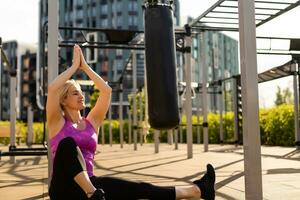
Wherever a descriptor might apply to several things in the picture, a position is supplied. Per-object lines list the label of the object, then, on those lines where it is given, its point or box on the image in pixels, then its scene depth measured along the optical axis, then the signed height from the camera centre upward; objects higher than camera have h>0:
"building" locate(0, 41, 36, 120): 60.46 +8.90
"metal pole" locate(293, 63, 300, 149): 10.04 +0.20
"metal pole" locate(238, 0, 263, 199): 3.04 +0.10
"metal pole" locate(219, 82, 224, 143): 13.15 +0.33
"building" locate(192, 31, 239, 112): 70.75 +11.14
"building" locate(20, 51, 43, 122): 61.09 +6.48
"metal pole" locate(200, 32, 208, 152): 9.37 +0.62
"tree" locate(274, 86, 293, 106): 35.12 +1.59
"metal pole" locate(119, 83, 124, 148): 12.54 +0.19
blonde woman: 2.45 -0.24
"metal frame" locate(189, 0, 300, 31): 7.20 +1.91
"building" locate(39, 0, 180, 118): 54.19 +13.48
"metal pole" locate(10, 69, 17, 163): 7.69 +0.22
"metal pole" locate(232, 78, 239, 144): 12.31 +0.24
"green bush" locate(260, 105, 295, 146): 13.21 -0.36
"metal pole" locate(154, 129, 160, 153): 9.44 -0.53
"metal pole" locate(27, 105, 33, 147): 13.13 -0.19
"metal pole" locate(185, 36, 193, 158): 7.40 +0.32
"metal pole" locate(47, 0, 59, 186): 3.90 +0.76
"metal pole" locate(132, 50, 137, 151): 10.95 +0.60
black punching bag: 2.72 +0.35
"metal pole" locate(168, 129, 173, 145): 13.65 -0.73
